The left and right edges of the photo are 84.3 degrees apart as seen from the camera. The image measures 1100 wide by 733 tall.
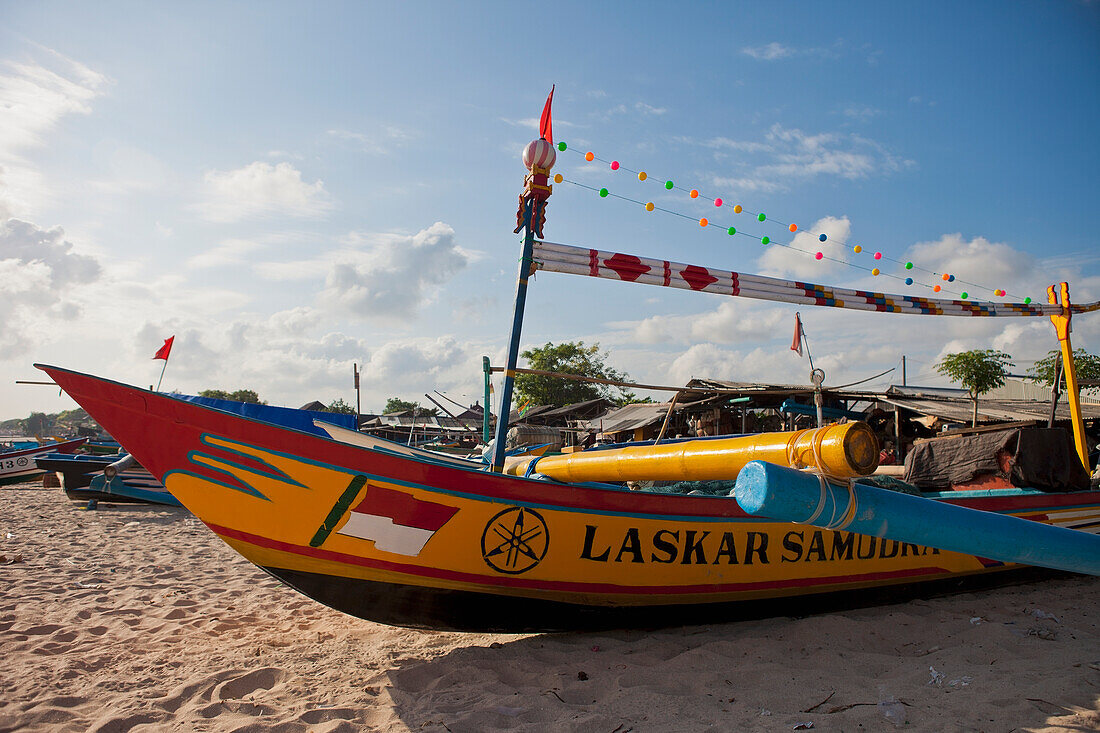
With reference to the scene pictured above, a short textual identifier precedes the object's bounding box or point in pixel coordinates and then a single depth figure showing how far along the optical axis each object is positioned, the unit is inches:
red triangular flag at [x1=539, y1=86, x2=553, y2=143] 187.9
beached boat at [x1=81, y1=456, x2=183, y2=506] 441.1
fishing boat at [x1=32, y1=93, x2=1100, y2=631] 122.6
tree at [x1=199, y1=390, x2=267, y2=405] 2149.5
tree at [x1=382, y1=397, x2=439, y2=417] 2351.7
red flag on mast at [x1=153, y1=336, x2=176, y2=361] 340.8
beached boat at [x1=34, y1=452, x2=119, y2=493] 456.1
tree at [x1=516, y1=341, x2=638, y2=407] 1407.5
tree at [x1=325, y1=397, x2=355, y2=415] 2037.4
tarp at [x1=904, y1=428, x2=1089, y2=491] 207.8
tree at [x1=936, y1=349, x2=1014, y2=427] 753.6
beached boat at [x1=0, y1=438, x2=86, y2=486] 568.7
